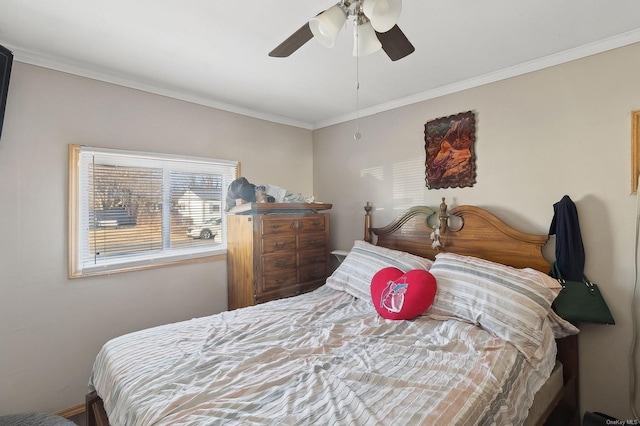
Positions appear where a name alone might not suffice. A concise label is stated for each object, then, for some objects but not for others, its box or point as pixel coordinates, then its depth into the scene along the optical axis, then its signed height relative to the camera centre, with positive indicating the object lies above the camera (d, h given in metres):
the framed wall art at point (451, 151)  2.40 +0.50
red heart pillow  1.85 -0.53
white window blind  2.18 +0.03
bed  1.08 -0.68
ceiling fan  1.11 +0.77
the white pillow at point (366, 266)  2.29 -0.43
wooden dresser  2.54 -0.36
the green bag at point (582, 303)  1.74 -0.55
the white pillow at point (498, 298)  1.56 -0.50
